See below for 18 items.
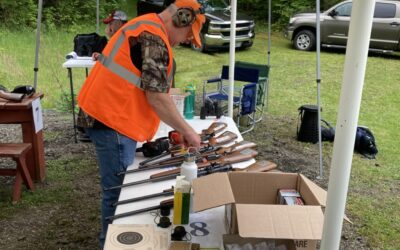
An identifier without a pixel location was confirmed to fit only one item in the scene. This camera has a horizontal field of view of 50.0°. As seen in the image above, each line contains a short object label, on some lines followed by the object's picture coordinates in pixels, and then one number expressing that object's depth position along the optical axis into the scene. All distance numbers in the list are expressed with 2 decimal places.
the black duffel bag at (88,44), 5.16
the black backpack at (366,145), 5.06
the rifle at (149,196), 1.99
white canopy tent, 1.28
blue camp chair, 6.19
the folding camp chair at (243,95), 5.69
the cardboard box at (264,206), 1.47
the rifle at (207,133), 2.72
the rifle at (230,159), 2.27
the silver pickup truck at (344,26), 10.25
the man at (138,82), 1.94
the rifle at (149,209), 1.84
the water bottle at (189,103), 3.24
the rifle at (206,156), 2.38
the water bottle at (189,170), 2.00
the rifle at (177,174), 2.17
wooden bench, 3.50
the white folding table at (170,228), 1.77
